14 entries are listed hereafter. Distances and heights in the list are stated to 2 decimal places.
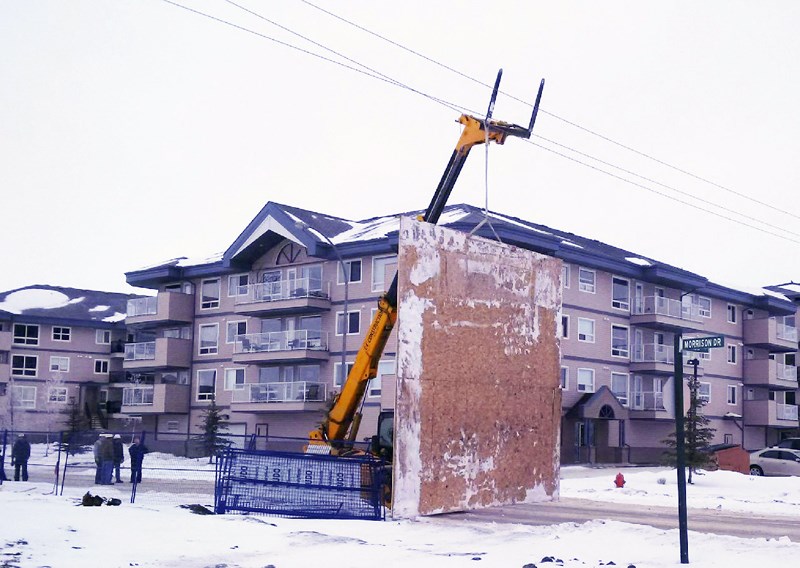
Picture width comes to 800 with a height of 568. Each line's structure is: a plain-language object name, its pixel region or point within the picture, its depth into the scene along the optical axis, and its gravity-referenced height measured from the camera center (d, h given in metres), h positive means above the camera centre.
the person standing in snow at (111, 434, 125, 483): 28.61 -1.77
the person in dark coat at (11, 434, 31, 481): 30.25 -2.00
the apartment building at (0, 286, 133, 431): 71.12 +2.50
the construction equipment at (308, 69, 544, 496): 19.42 +1.04
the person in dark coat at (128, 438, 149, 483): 25.60 -1.71
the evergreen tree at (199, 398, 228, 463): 49.11 -1.71
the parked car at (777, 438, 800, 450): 48.88 -1.85
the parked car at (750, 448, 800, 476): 41.66 -2.39
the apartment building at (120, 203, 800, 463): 49.84 +3.74
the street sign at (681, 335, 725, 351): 13.80 +0.88
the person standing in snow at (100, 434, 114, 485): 28.20 -2.07
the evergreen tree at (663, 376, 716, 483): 37.97 -1.49
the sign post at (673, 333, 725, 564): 13.03 -0.05
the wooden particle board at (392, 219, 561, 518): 15.23 +0.44
